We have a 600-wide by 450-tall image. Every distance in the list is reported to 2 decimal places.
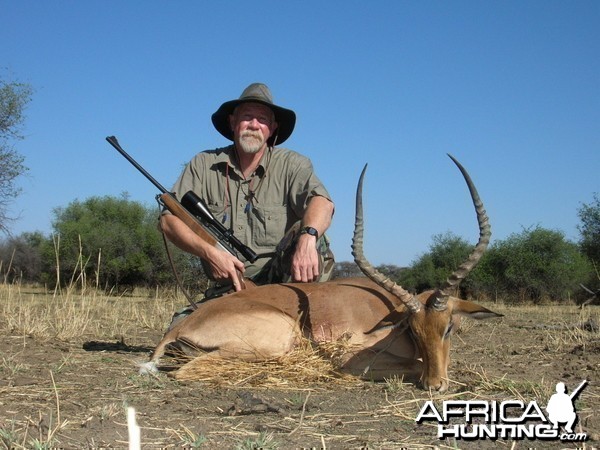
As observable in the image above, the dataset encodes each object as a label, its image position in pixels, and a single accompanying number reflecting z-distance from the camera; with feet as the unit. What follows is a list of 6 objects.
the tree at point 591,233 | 88.01
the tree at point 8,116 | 54.54
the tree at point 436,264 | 96.27
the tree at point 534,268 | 85.97
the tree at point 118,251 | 87.51
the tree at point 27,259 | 108.58
